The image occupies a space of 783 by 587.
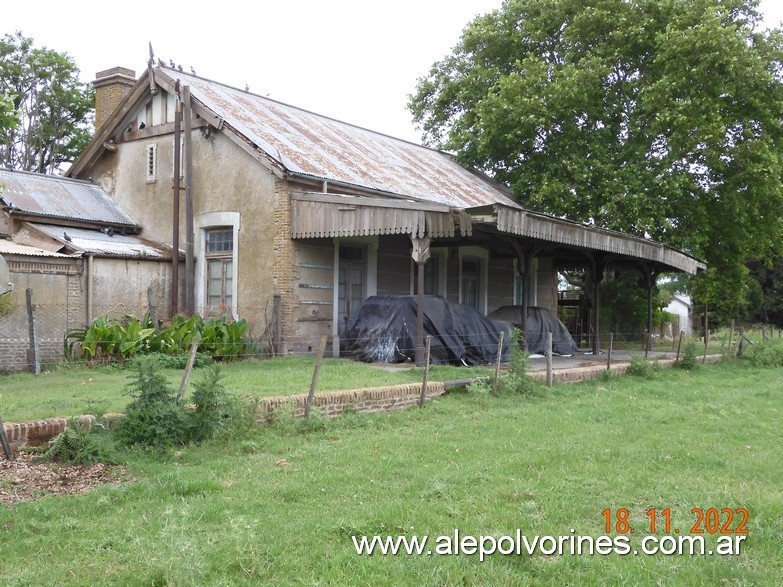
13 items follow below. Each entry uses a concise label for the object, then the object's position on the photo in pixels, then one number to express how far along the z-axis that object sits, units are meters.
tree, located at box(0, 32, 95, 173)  31.97
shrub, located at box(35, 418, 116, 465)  6.34
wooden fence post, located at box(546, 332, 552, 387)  12.08
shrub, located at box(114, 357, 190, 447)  6.86
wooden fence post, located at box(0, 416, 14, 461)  6.18
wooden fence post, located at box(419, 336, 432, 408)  9.98
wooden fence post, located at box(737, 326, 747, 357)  20.66
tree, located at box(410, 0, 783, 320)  21.20
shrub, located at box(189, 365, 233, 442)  7.24
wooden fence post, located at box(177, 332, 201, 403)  7.27
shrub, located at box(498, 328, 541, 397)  11.23
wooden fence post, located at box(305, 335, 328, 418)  8.34
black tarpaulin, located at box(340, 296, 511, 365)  14.51
